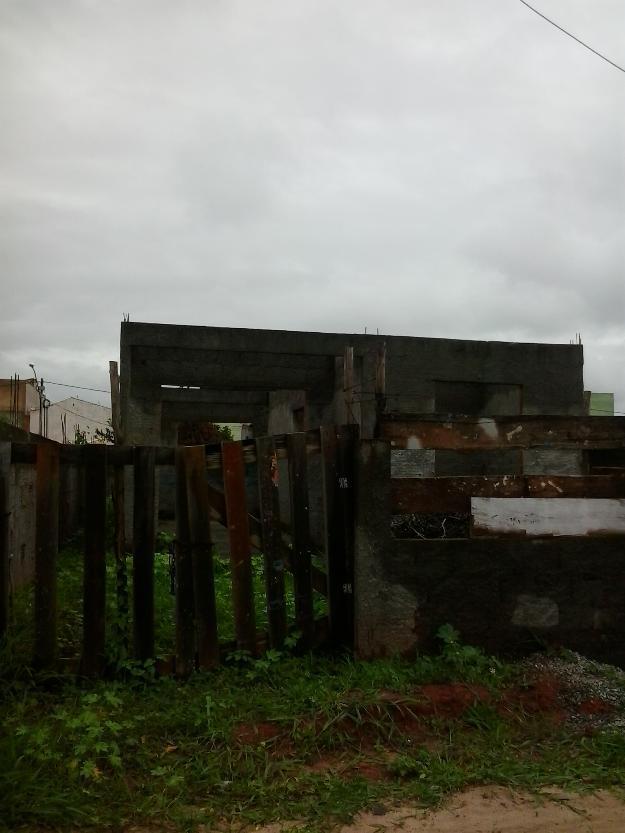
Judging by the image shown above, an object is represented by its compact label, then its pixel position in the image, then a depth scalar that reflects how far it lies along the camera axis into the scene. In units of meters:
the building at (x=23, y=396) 27.85
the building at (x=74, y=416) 35.44
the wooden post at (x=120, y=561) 4.55
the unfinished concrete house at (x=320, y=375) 11.79
